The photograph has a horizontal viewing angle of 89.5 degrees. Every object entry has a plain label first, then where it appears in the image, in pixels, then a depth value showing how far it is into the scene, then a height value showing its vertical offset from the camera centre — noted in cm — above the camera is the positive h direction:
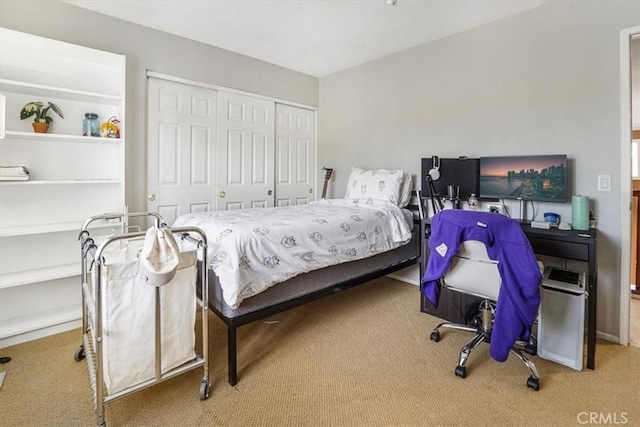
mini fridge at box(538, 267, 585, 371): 194 -69
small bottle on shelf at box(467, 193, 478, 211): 288 +6
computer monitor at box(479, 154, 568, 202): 245 +25
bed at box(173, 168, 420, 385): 193 -30
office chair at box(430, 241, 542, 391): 189 -47
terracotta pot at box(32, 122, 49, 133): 237 +56
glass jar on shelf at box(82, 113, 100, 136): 261 +64
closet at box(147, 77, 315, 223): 316 +63
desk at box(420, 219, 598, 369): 198 -31
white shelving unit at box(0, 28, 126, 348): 235 +24
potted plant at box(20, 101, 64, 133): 238 +67
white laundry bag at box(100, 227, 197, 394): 141 -49
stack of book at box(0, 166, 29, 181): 221 +21
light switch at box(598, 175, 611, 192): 233 +19
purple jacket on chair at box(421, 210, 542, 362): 171 -36
